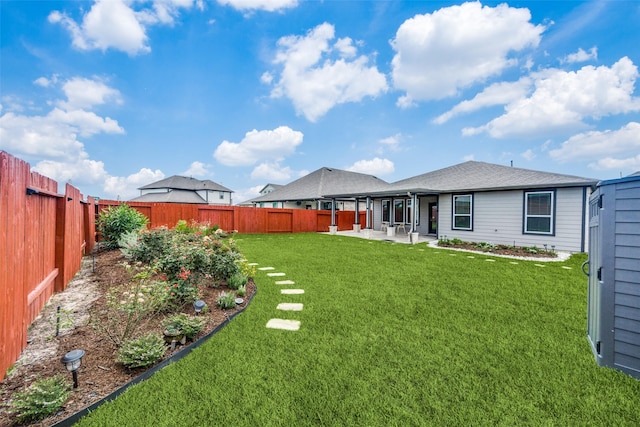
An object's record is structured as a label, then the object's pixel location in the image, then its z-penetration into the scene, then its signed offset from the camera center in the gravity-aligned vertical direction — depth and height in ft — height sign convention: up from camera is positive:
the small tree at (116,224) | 23.16 -1.35
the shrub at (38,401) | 5.50 -4.12
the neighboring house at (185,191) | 112.98 +8.04
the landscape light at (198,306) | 10.75 -3.94
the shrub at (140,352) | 7.32 -4.07
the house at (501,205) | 29.32 +0.68
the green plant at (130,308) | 8.80 -3.93
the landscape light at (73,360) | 6.06 -3.49
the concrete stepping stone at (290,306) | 12.13 -4.56
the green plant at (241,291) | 13.64 -4.26
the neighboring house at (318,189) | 71.82 +6.03
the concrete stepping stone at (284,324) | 10.18 -4.55
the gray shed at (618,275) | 7.27 -1.84
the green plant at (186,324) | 8.98 -4.01
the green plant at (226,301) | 11.94 -4.18
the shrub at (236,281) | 14.53 -4.00
